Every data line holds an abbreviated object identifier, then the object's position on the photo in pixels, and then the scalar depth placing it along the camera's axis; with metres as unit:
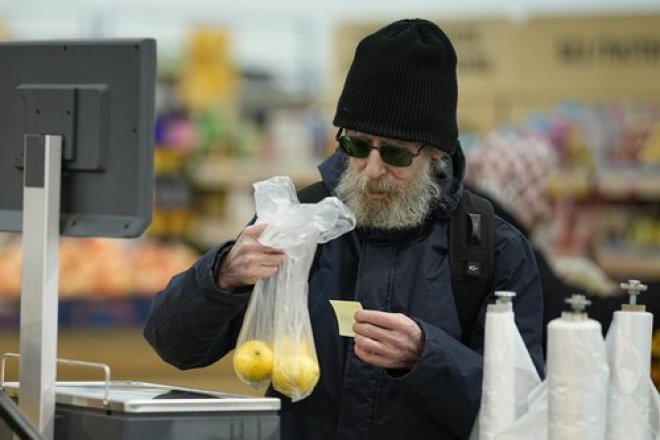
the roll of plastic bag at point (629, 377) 5.58
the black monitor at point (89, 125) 5.59
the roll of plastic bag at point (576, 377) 5.33
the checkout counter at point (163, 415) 5.31
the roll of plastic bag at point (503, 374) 5.58
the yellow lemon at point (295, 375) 5.93
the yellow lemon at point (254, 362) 5.98
